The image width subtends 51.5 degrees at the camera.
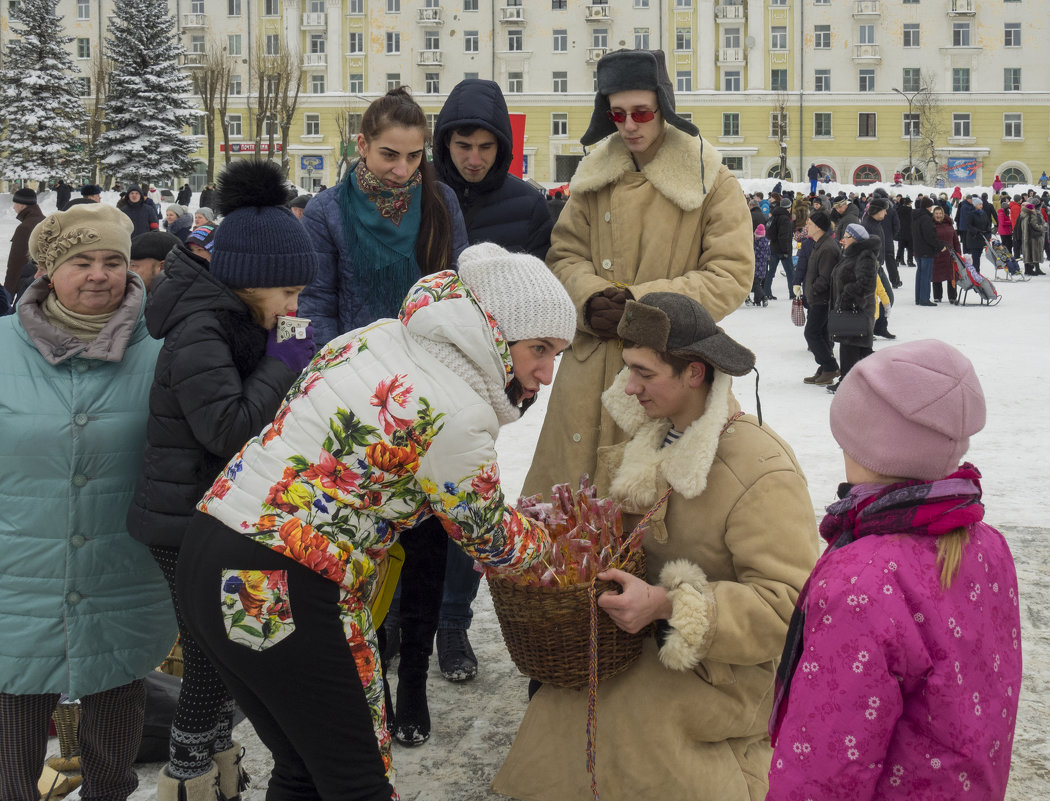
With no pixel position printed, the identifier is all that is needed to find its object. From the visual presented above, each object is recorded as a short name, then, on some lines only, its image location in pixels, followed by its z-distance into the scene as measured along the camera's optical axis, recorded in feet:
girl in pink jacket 5.82
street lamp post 179.65
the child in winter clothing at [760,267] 57.47
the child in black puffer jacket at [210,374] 8.22
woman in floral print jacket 6.71
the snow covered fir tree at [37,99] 122.93
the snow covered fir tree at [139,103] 127.24
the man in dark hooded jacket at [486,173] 11.85
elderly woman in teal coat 8.66
